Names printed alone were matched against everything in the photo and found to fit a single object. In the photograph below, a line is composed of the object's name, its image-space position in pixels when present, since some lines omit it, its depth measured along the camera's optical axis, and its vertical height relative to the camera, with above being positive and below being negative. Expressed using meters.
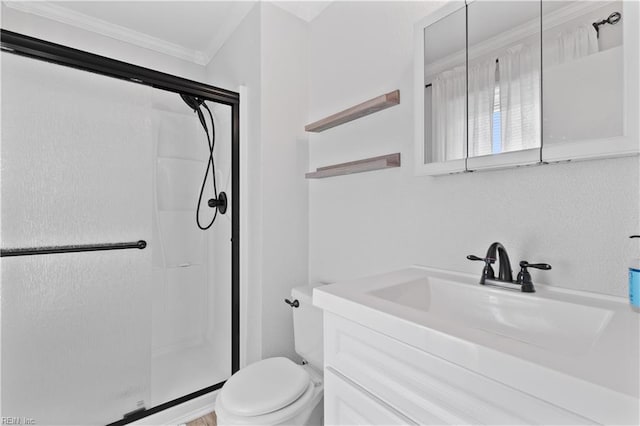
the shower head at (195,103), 1.67 +0.61
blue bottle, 0.68 -0.17
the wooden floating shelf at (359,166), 1.28 +0.20
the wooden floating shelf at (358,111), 1.25 +0.44
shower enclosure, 1.33 -0.13
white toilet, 1.09 -0.70
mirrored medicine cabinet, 0.75 +0.37
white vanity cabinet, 0.51 -0.37
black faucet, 0.87 -0.19
